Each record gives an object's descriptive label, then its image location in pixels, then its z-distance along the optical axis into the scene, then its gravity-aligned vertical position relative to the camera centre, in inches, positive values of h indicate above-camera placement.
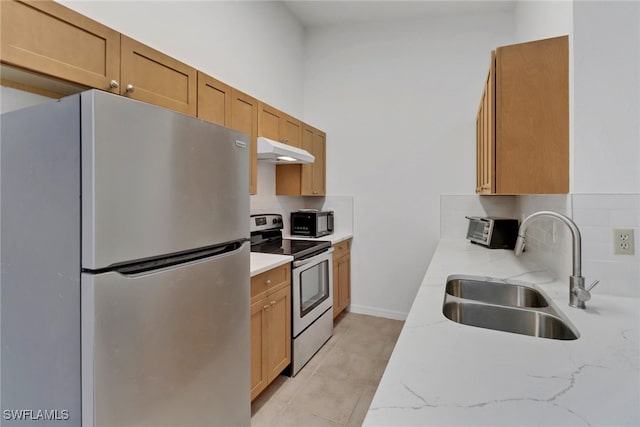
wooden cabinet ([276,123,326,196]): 125.6 +14.2
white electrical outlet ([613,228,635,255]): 52.2 -5.1
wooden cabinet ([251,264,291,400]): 74.3 -29.3
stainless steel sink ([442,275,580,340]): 47.4 -16.7
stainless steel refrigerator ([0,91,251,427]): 37.5 -7.2
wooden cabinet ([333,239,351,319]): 127.3 -27.8
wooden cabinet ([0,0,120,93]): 40.6 +23.5
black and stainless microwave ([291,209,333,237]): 125.3 -5.3
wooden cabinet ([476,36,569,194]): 58.5 +17.9
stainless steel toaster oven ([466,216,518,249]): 105.3 -7.5
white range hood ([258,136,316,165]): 92.0 +17.8
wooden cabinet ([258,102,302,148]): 95.4 +27.7
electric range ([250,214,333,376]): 91.8 -23.6
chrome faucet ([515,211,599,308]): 47.1 -8.7
